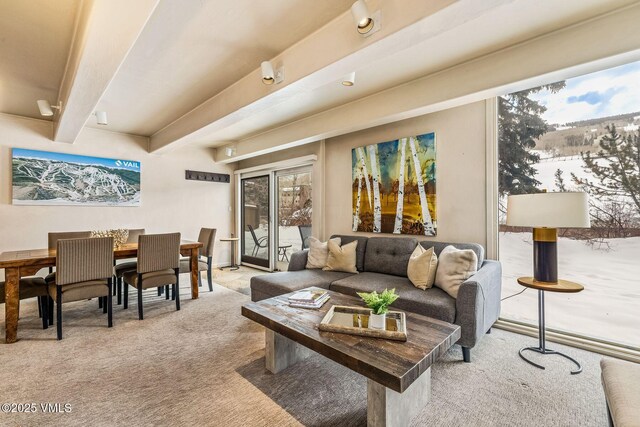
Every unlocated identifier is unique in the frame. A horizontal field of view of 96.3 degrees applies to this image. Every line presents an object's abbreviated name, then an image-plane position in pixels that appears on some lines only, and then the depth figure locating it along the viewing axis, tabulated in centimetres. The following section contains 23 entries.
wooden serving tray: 165
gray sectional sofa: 222
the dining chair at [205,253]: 401
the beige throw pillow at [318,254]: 365
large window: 232
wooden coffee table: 137
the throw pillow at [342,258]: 347
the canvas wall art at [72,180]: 415
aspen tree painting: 334
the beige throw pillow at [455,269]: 244
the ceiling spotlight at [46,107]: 329
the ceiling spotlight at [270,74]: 240
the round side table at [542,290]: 214
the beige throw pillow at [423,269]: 269
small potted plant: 173
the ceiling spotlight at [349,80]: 262
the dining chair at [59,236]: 361
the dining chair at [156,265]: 320
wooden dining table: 258
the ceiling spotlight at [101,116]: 354
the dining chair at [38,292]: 284
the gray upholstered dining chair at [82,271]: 266
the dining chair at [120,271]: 356
